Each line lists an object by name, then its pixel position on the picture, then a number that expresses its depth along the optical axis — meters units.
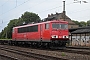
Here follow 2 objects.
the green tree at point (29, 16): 101.05
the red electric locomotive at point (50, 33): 22.42
